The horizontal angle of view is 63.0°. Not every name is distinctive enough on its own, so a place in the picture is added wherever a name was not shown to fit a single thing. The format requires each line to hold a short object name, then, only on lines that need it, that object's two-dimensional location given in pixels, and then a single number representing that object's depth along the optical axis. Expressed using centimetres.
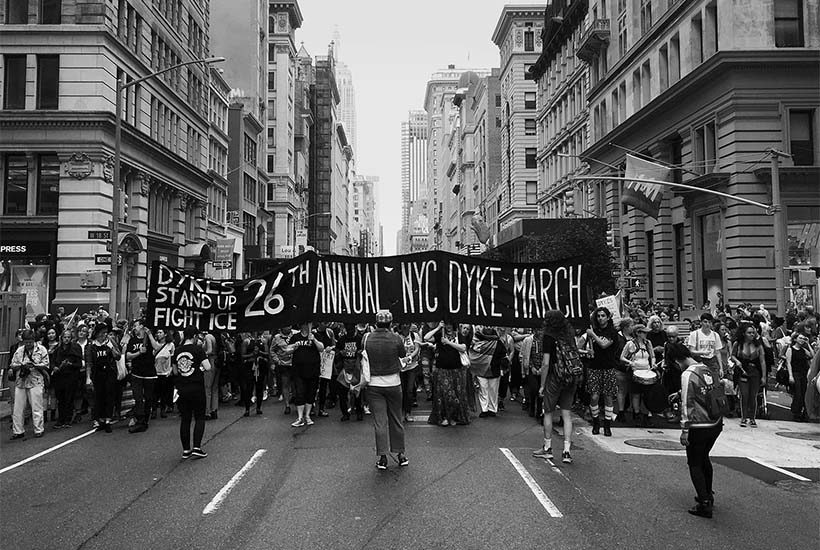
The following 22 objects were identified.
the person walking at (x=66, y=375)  1207
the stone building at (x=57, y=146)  2808
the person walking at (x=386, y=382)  860
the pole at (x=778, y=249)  2095
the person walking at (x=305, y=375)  1191
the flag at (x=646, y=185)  2673
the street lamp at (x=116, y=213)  2105
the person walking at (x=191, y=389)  910
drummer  1158
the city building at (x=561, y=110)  5378
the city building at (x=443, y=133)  16734
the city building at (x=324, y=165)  12569
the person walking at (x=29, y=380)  1120
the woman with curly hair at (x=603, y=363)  1097
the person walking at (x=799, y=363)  1255
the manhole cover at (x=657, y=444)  992
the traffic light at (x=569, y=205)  3566
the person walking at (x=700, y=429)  659
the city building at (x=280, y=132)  8169
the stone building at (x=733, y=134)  2903
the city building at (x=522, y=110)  7988
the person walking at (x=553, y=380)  897
